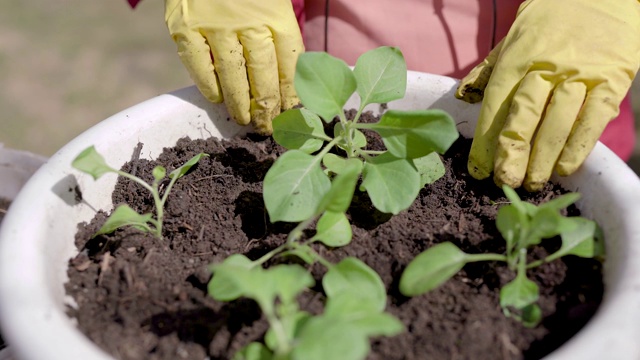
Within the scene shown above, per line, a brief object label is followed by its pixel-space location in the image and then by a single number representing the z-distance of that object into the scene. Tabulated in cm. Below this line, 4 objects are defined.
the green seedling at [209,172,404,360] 46
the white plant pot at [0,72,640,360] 56
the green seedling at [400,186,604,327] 62
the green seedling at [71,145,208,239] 71
